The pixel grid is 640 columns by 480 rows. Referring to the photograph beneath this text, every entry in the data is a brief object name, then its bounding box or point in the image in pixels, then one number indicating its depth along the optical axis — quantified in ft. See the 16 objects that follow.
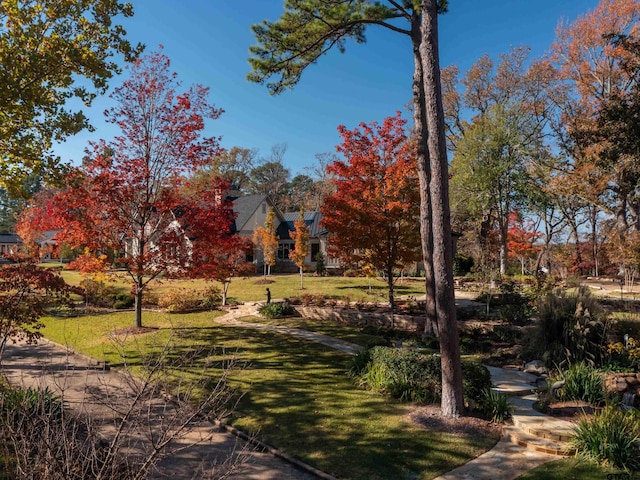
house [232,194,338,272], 110.22
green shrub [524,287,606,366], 28.17
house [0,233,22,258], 193.72
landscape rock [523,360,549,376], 28.60
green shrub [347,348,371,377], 27.68
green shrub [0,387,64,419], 17.96
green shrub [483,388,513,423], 20.93
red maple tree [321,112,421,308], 41.81
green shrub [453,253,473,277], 97.25
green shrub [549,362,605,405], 22.16
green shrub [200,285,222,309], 59.06
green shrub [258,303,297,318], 50.94
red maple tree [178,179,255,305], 40.29
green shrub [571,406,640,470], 15.97
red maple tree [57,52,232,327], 37.70
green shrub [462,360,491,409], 22.34
